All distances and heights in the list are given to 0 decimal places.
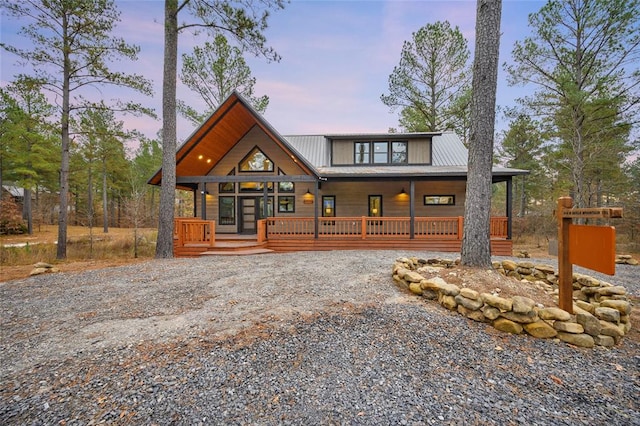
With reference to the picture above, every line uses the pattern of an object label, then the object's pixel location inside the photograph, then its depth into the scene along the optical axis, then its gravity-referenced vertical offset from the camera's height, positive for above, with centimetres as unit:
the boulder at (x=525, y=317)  321 -130
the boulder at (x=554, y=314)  314 -125
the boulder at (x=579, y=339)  297 -148
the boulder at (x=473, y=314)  342 -137
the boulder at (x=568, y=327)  304 -136
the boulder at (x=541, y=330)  310 -142
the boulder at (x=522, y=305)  323 -116
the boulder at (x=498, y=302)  330 -115
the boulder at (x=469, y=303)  348 -123
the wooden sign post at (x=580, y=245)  308 -41
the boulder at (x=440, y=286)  381 -112
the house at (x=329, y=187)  1036 +135
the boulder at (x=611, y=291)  402 -124
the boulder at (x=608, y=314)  321 -128
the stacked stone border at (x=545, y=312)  305 -130
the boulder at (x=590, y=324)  305 -132
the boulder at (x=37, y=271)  627 -141
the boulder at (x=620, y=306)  340 -124
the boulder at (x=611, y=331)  303 -139
